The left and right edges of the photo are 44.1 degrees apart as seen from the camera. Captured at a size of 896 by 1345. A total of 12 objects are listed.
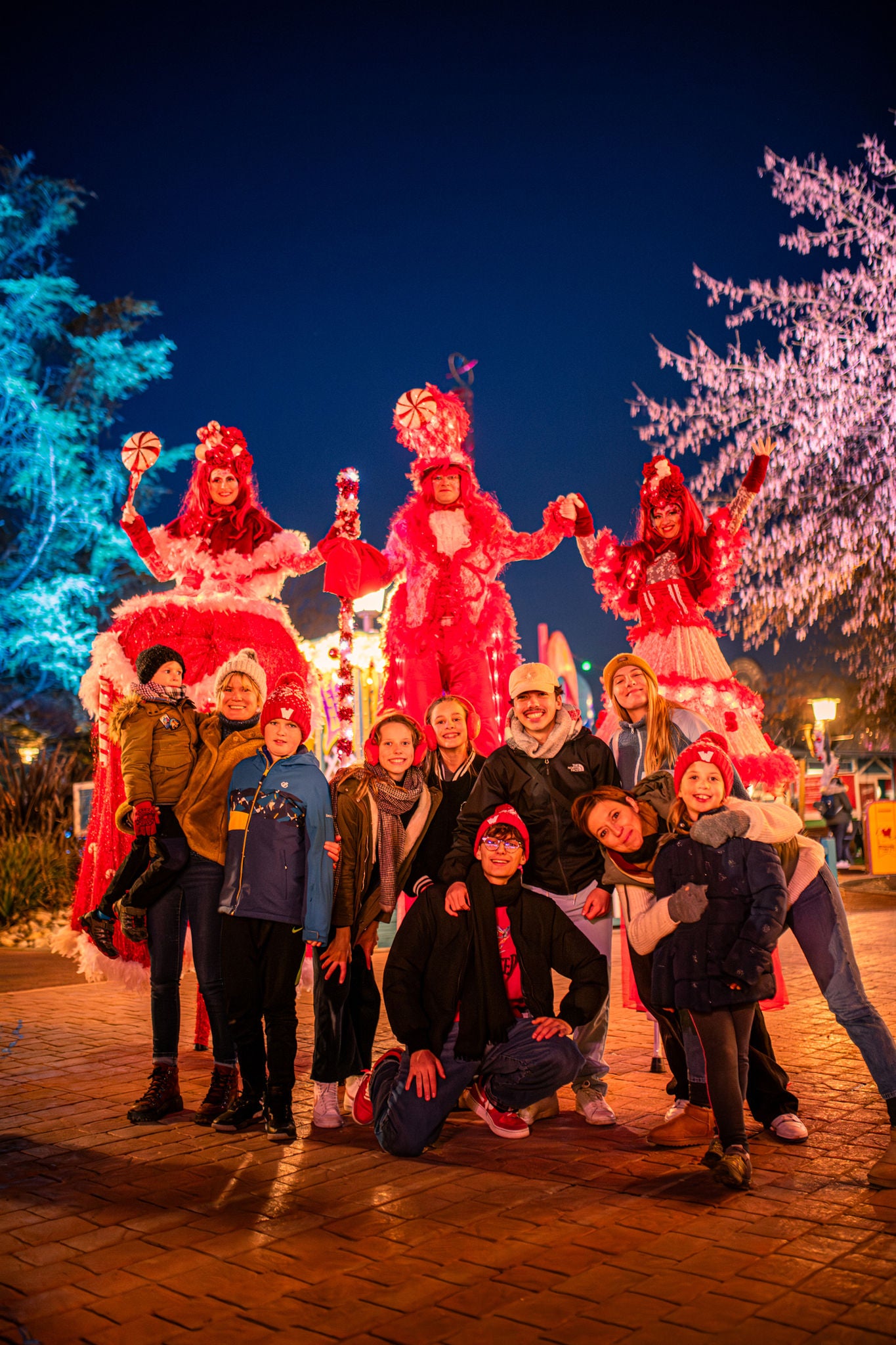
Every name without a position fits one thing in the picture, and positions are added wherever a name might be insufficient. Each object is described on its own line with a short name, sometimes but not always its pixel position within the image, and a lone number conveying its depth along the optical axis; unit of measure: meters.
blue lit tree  19.06
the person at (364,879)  4.28
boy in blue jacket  4.11
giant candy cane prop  6.12
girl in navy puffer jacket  3.41
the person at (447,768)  4.50
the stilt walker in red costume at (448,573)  6.04
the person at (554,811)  4.24
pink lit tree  13.11
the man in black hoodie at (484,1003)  3.86
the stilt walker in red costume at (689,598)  5.31
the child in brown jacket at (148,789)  4.38
